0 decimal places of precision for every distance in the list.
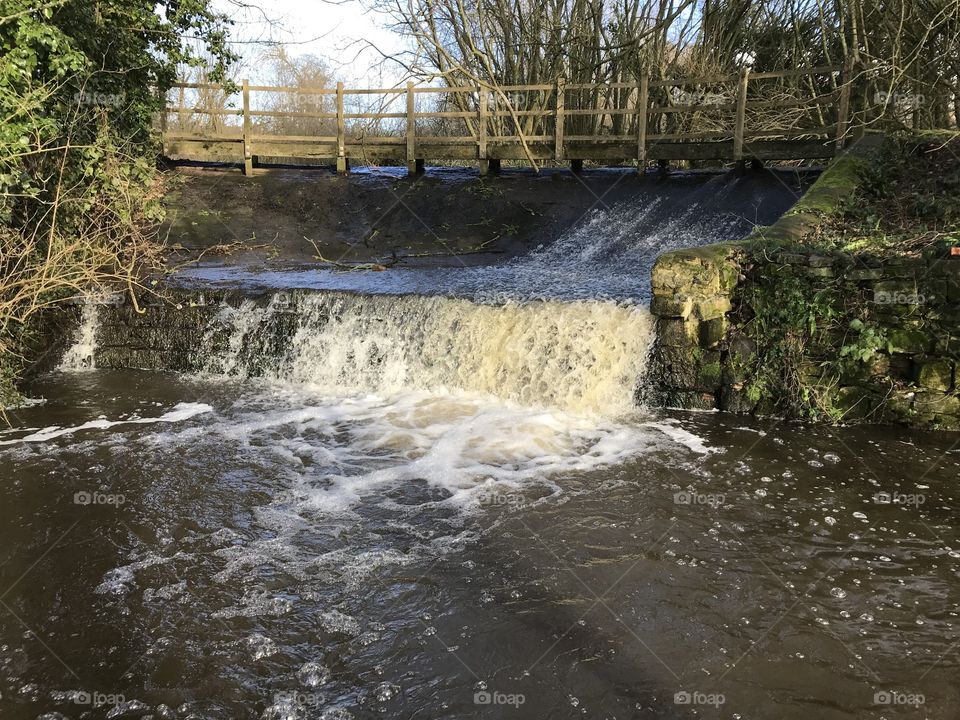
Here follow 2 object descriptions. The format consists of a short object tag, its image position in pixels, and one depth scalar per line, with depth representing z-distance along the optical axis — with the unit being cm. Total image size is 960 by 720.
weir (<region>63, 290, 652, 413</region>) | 773
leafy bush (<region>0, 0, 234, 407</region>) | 696
